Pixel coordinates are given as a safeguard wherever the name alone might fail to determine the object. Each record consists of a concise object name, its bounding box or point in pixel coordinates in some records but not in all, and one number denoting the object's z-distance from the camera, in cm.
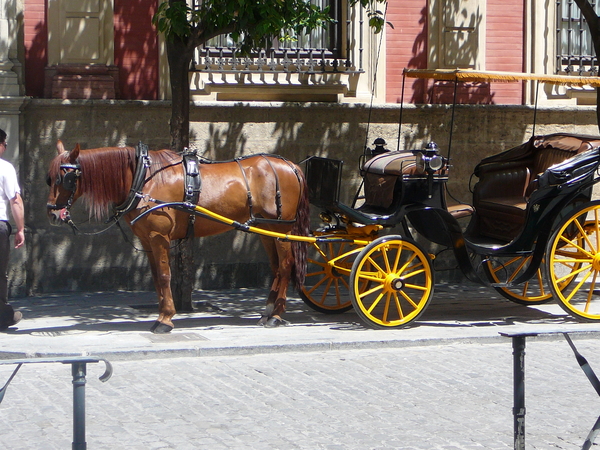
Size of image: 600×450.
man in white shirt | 1783
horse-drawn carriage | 1748
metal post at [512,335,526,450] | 868
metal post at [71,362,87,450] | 764
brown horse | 1714
